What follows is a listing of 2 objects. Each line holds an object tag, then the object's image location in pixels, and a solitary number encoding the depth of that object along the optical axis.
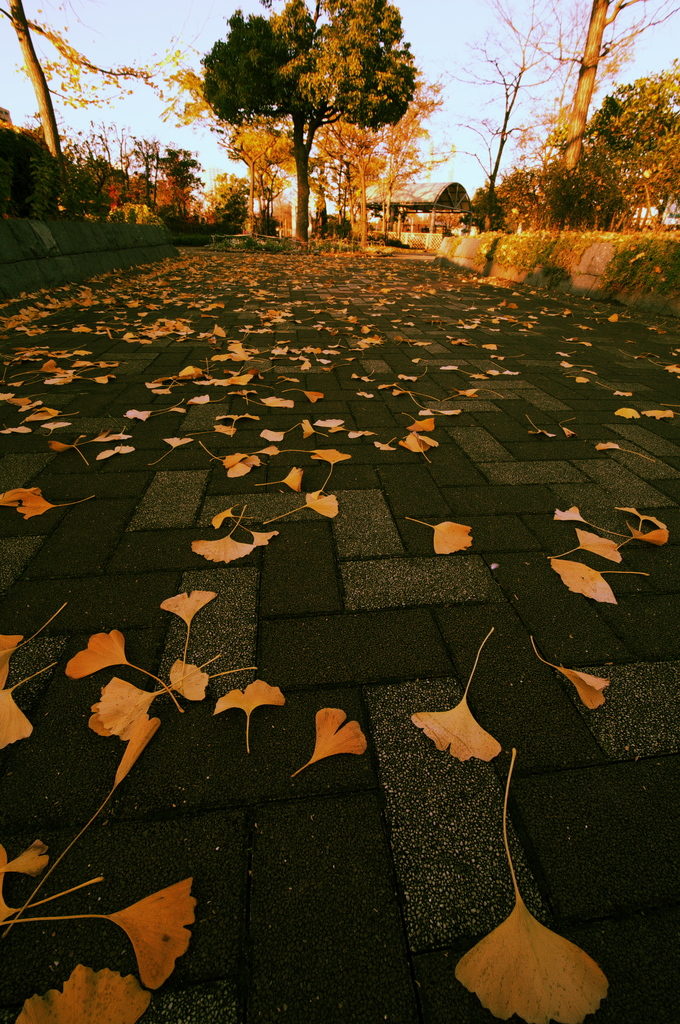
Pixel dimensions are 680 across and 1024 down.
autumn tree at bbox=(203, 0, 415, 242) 15.21
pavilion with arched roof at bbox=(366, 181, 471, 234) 29.73
